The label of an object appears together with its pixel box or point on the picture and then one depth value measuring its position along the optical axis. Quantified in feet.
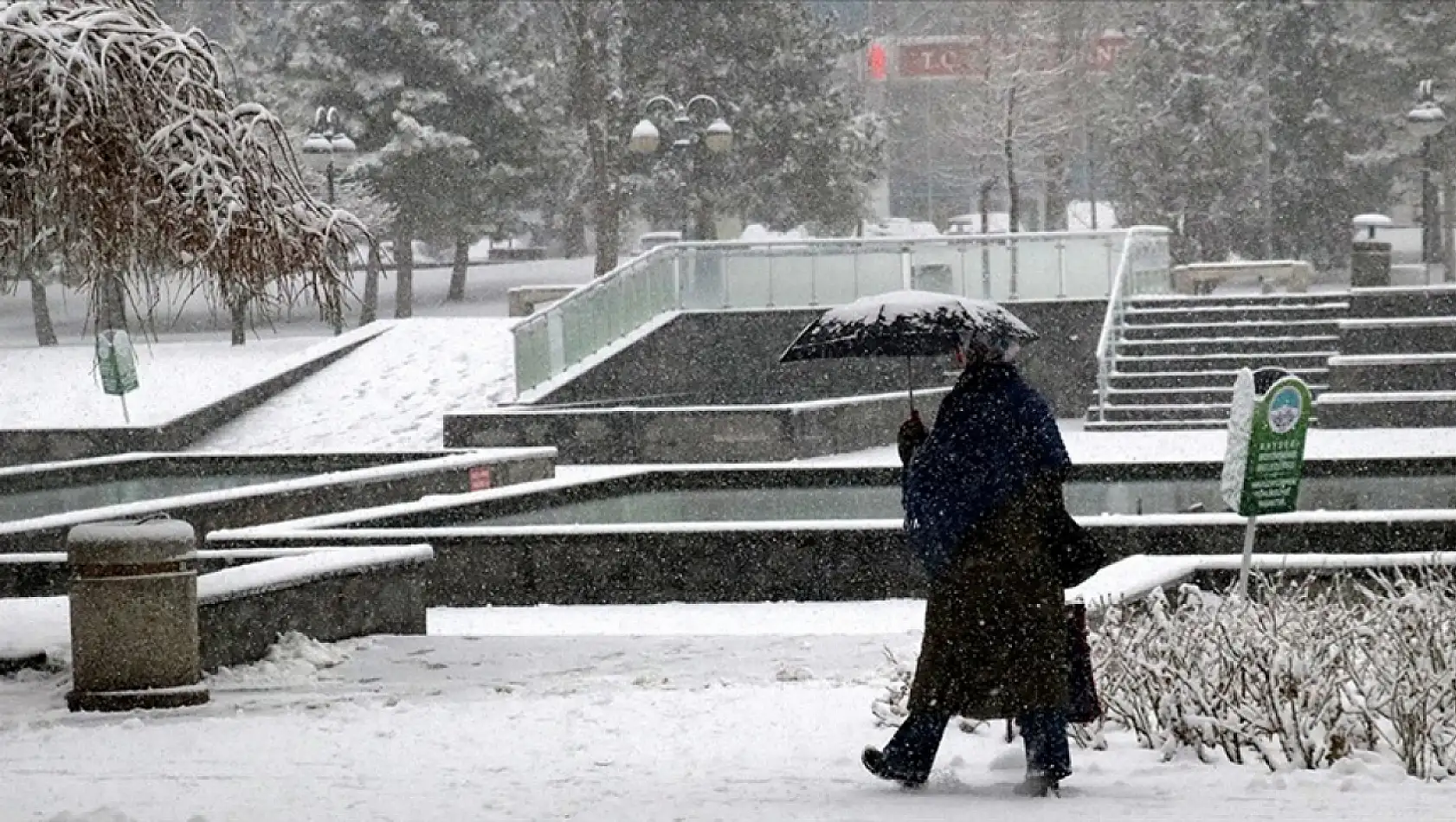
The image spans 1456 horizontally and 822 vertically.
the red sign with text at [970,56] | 217.36
